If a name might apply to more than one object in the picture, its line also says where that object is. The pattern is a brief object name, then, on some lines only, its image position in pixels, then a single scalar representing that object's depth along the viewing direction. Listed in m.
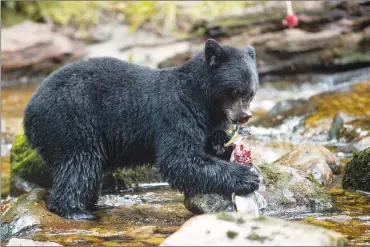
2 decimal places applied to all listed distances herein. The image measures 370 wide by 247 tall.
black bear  12.08
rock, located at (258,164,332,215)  12.73
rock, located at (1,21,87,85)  33.47
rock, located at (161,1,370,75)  28.81
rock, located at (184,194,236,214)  12.40
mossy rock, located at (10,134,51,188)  15.62
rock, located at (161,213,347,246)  8.41
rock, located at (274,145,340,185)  14.83
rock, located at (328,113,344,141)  19.61
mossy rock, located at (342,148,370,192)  13.91
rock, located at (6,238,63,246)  9.73
